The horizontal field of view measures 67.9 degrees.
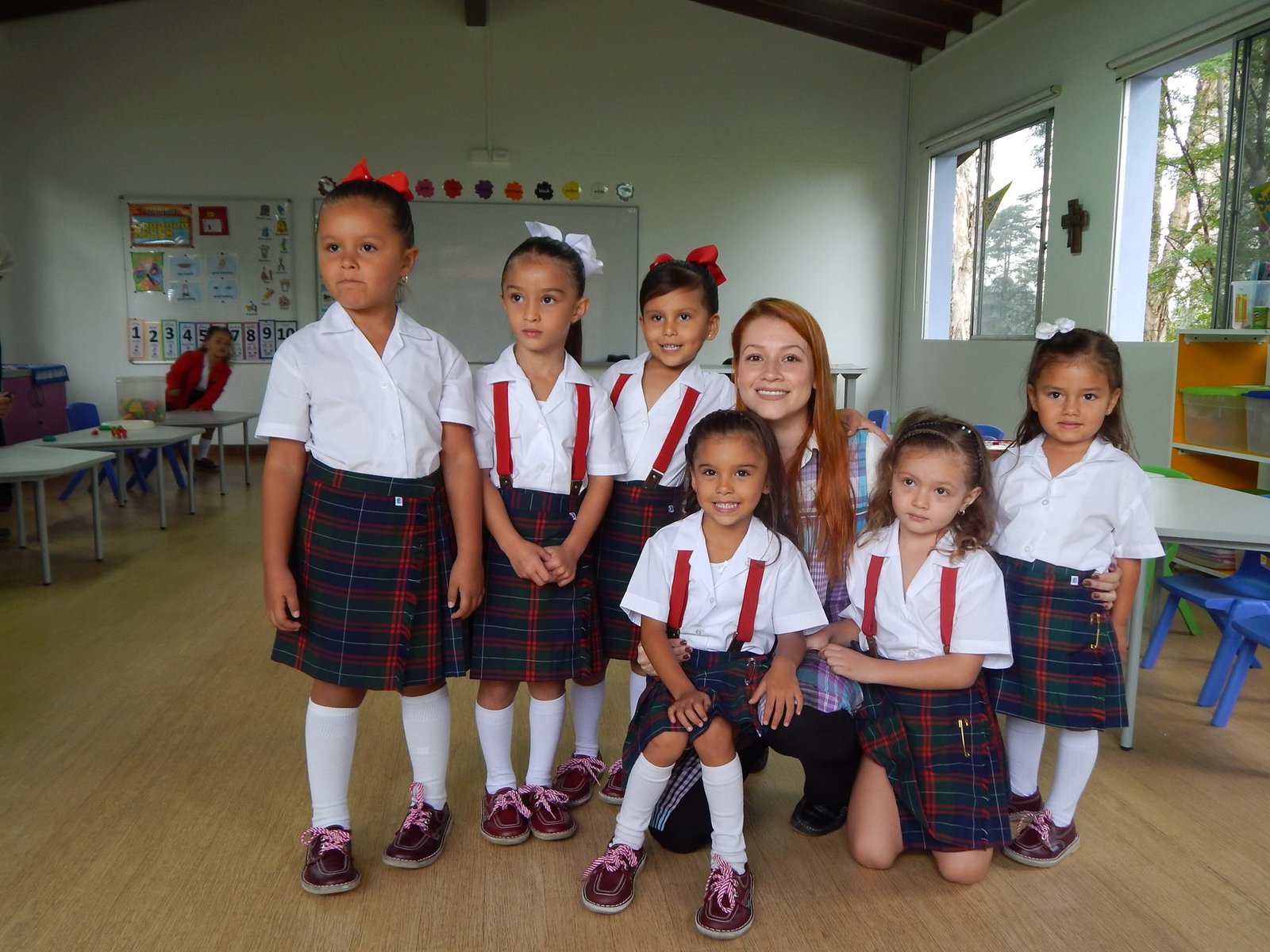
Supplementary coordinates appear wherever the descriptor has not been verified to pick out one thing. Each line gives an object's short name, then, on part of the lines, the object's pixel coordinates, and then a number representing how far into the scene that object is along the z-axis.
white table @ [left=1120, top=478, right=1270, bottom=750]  1.99
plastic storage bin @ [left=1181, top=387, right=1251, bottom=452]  3.61
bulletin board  6.91
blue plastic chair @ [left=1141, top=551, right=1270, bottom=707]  2.32
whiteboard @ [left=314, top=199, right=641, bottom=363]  7.06
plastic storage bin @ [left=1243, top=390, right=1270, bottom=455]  3.44
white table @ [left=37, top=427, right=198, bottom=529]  4.29
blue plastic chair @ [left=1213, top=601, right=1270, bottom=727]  2.18
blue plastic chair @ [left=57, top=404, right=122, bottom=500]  5.38
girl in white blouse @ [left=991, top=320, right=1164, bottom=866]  1.66
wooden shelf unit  3.80
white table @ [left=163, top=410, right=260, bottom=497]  5.18
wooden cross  5.16
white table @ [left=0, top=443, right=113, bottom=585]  3.29
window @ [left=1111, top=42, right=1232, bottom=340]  4.57
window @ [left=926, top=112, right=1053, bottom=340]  5.80
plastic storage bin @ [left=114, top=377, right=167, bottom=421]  5.36
